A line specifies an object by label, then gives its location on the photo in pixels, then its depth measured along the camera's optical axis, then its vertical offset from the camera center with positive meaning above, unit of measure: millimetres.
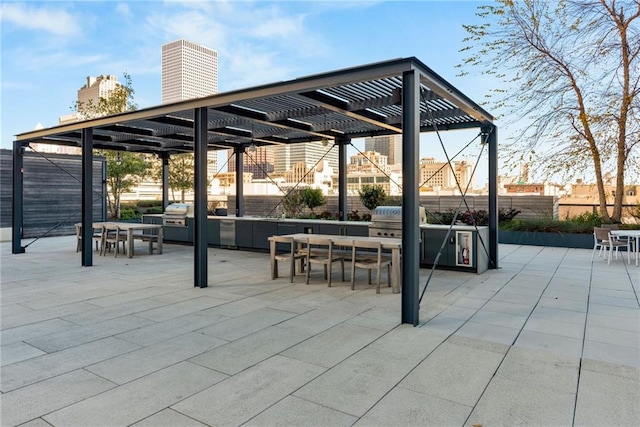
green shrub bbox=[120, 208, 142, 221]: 17812 -167
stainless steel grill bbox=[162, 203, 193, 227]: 11328 -102
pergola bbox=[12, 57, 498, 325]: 4383 +1588
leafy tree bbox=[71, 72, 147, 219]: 17234 +2142
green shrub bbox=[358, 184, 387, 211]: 14523 +468
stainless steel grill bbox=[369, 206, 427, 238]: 7691 -208
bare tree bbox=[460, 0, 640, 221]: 11224 +3673
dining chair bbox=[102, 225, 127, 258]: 9219 -610
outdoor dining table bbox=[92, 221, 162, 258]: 8930 -374
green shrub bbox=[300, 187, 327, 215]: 14234 +395
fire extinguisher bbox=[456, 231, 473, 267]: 7156 -642
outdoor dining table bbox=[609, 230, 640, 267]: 7923 -445
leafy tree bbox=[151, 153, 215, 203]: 19688 +1743
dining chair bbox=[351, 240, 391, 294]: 5688 -699
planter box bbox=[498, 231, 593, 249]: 10680 -749
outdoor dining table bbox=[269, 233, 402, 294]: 5711 -486
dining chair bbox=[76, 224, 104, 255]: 9511 -629
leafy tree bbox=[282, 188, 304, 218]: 13352 +192
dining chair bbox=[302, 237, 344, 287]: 6098 -703
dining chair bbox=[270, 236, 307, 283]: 6445 -707
